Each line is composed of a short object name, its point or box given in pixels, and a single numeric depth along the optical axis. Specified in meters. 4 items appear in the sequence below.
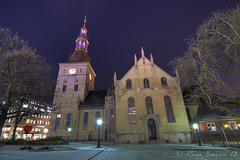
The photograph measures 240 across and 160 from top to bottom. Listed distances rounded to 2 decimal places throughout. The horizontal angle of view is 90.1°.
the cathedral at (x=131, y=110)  19.86
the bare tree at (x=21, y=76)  13.36
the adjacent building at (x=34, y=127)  48.89
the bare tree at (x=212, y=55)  8.39
